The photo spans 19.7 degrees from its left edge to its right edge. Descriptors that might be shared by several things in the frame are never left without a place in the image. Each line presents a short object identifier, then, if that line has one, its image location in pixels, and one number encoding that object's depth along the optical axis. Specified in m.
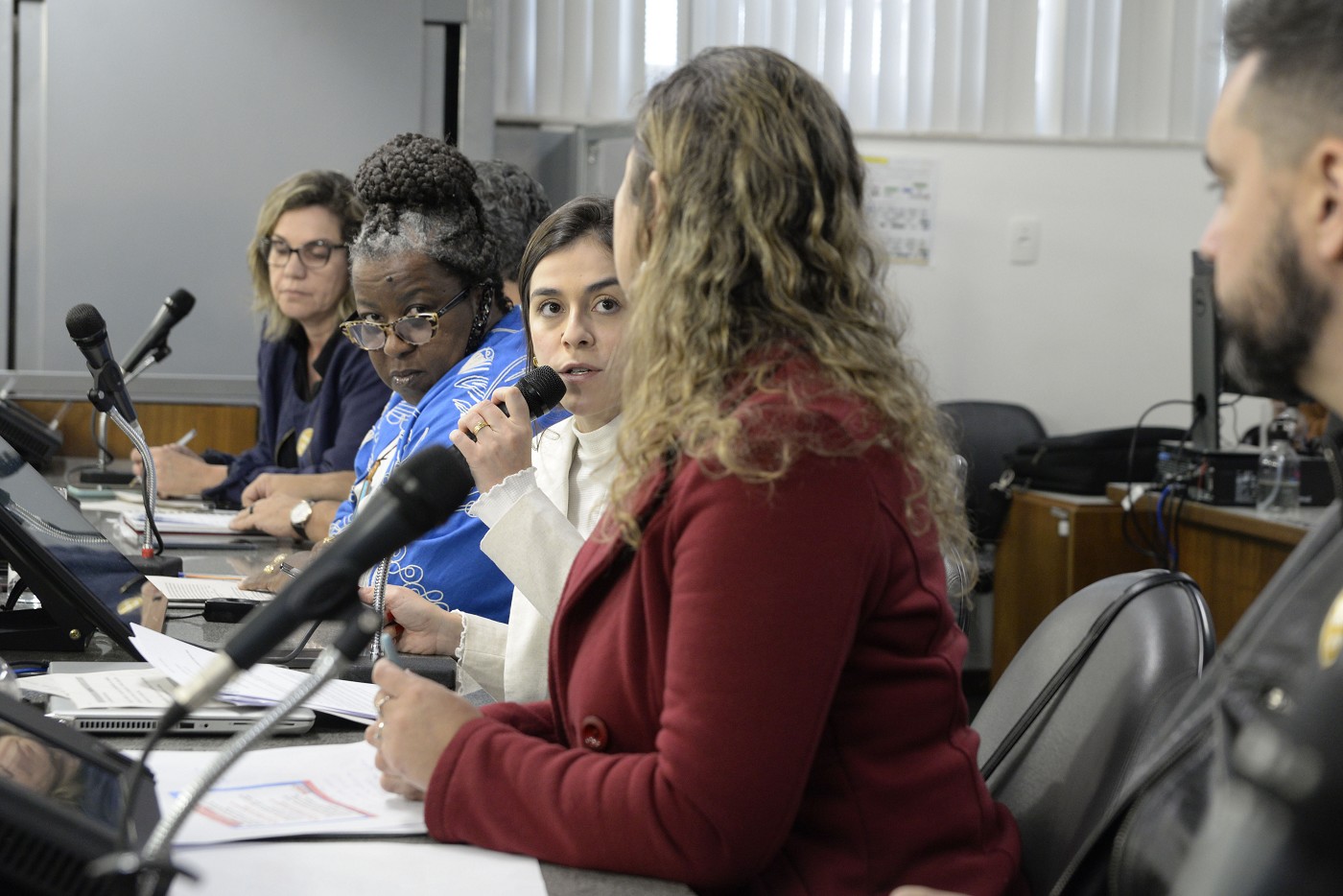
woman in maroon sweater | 2.85
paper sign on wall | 8.22
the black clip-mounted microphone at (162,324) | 6.95
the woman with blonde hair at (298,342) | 7.16
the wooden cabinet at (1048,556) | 7.61
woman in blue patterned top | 6.56
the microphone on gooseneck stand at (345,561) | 2.39
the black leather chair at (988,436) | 8.04
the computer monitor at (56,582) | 4.47
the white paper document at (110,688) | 3.89
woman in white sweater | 4.51
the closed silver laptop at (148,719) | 3.71
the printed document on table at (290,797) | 3.02
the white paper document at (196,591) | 5.82
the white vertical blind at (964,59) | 8.10
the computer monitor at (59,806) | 2.22
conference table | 2.82
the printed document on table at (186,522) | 6.82
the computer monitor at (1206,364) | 7.33
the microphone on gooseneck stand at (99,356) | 6.59
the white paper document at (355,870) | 2.74
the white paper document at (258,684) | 3.99
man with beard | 2.36
